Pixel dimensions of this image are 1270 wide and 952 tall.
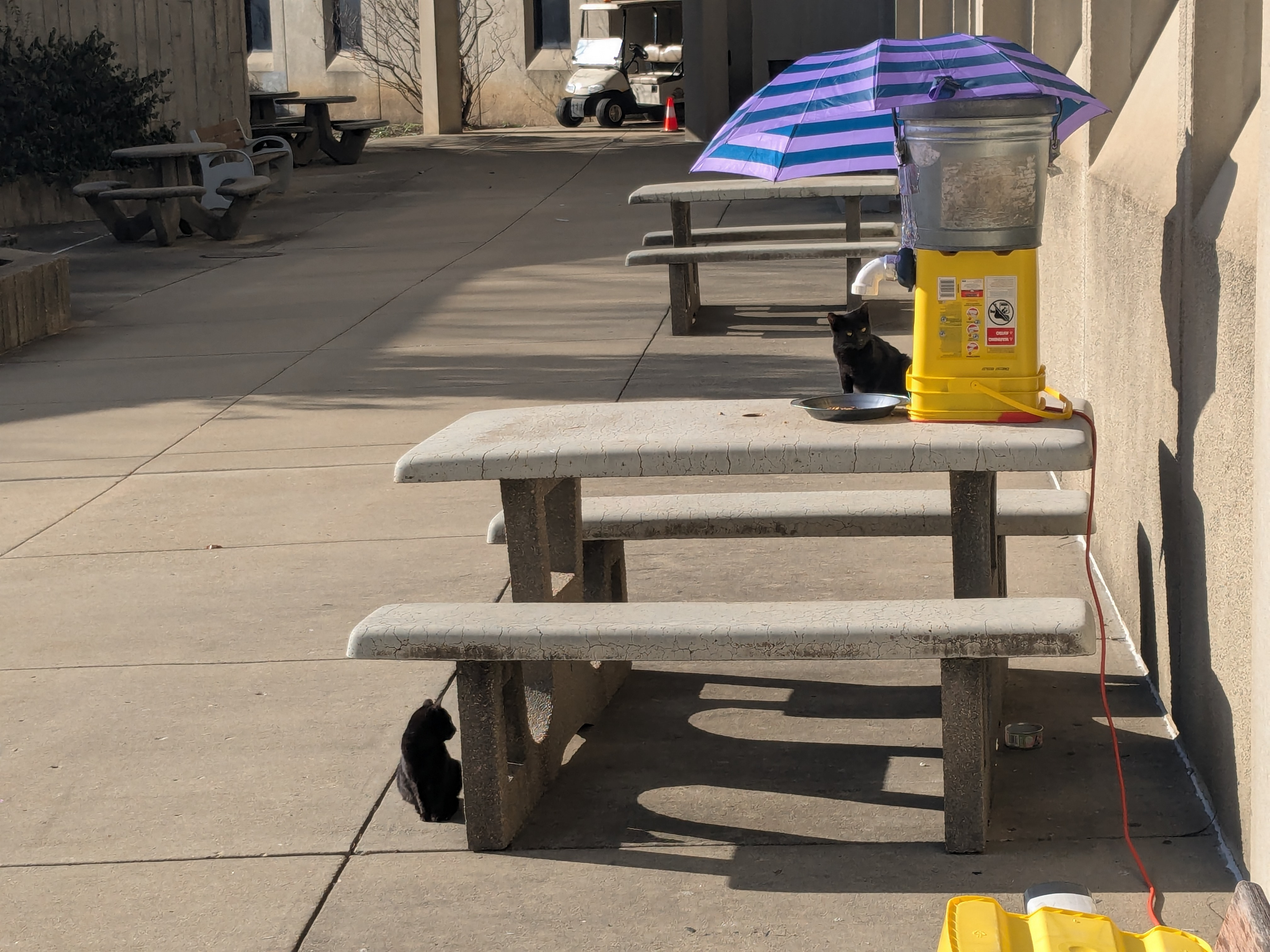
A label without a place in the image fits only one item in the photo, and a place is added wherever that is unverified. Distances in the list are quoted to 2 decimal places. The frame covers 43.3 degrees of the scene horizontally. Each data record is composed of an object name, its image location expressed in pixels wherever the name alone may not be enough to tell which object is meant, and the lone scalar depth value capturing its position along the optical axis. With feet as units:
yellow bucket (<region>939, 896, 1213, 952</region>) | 7.99
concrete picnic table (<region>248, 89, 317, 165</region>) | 74.74
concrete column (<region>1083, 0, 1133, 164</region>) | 16.53
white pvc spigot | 12.83
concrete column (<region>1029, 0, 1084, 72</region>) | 21.38
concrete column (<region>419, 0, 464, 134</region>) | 89.45
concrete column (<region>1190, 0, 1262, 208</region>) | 11.86
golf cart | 91.61
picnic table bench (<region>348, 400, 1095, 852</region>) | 10.75
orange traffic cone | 86.48
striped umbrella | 13.34
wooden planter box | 34.37
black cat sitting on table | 17.28
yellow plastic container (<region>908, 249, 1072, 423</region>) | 11.99
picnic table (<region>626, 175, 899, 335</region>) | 32.78
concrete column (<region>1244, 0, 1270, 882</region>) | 9.01
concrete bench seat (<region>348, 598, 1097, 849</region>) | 10.58
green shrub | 54.85
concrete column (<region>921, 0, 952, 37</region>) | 36.73
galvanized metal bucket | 11.80
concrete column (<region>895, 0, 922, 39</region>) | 44.34
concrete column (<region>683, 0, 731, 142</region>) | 71.41
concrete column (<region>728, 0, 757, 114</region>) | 81.46
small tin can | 13.05
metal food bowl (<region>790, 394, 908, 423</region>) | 12.39
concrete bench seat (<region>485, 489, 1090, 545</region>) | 13.91
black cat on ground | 12.07
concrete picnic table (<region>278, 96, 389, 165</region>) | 73.77
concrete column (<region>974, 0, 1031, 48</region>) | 24.91
